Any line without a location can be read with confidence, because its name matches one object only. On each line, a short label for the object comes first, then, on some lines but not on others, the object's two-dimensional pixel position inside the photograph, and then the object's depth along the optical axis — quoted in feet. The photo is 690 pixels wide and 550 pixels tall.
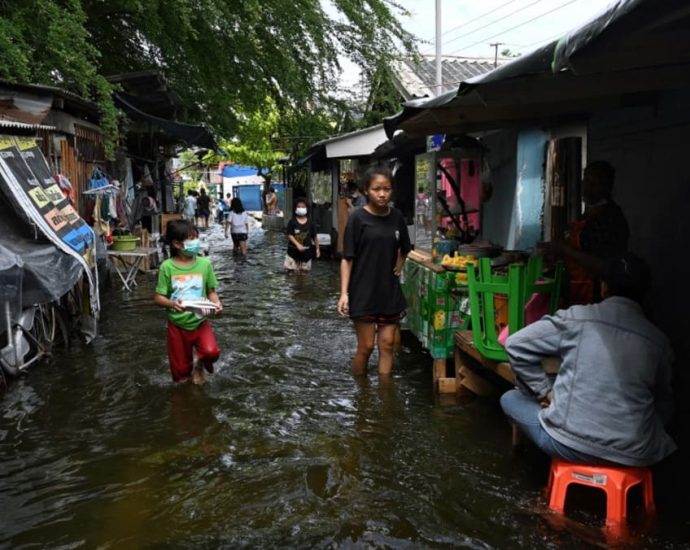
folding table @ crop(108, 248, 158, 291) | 39.99
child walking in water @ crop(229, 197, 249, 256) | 61.57
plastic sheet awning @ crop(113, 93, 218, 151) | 41.70
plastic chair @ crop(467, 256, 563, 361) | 16.07
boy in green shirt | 19.98
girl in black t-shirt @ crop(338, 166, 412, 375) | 19.97
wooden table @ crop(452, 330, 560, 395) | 19.27
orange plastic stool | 11.82
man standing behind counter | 15.87
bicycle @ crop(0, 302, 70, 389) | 20.92
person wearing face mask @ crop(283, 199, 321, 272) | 44.62
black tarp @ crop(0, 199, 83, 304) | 19.97
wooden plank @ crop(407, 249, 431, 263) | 24.11
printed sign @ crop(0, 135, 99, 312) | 22.34
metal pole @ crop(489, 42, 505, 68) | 60.43
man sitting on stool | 11.63
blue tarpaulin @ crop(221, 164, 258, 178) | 160.15
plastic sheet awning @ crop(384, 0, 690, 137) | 8.84
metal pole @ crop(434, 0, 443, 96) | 56.24
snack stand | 20.38
